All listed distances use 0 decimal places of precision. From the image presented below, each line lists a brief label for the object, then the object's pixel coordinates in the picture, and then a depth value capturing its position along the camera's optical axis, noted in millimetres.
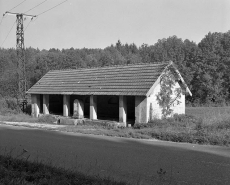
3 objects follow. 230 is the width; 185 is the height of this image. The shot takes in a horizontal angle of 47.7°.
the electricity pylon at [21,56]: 27938
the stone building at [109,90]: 17375
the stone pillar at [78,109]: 21416
